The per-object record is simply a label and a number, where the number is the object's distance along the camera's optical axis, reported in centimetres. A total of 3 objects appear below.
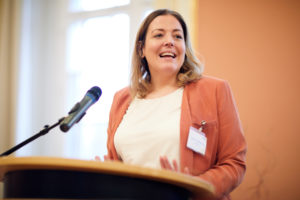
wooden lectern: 264
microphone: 309
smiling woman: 330
